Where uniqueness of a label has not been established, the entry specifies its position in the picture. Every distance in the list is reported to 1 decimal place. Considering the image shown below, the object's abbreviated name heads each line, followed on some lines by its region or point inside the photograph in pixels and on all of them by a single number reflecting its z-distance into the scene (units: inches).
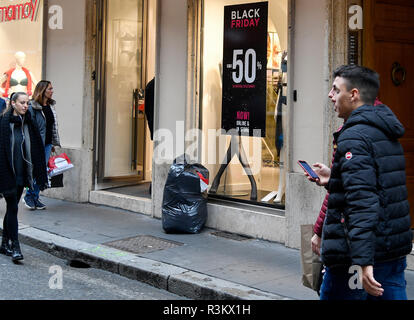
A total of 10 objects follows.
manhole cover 275.1
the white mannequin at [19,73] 451.8
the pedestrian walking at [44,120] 349.7
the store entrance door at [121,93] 399.9
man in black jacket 118.8
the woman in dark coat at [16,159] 249.1
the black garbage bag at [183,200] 304.8
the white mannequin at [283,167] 300.0
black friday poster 308.0
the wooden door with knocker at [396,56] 263.9
